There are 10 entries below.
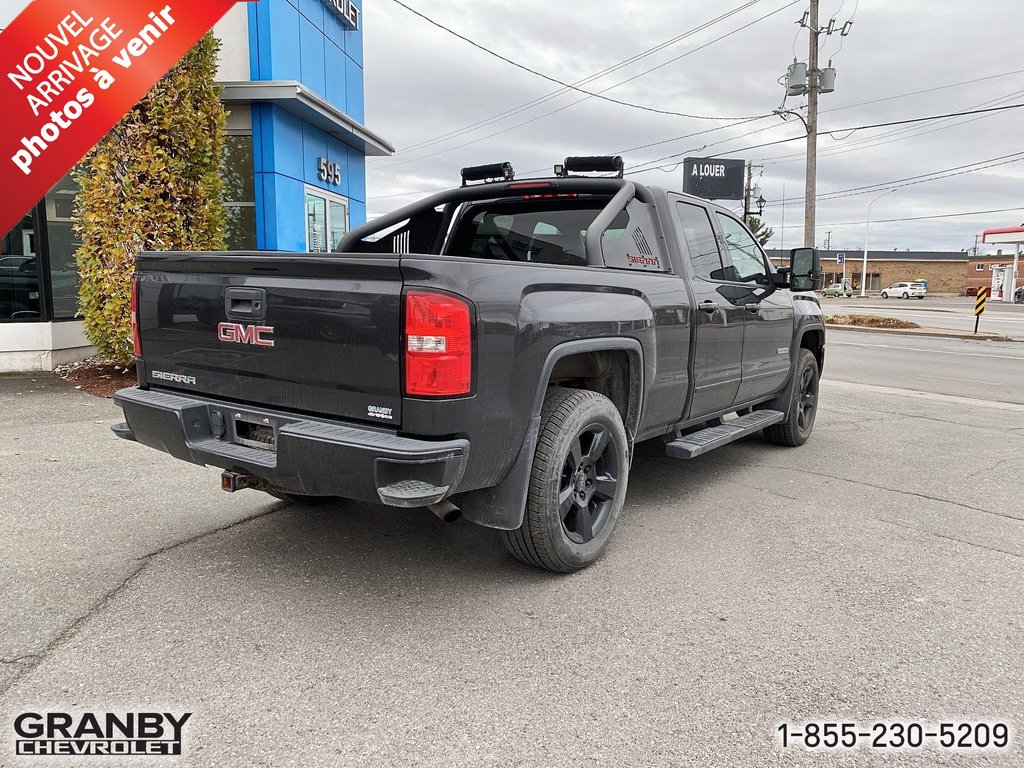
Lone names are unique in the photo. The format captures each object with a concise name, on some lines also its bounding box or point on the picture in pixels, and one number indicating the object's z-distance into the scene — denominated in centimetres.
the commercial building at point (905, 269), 9319
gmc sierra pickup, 276
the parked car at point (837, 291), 7325
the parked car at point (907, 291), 6706
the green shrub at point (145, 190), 811
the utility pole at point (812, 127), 2309
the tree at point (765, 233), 6844
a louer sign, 3575
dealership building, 947
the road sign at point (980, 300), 2268
